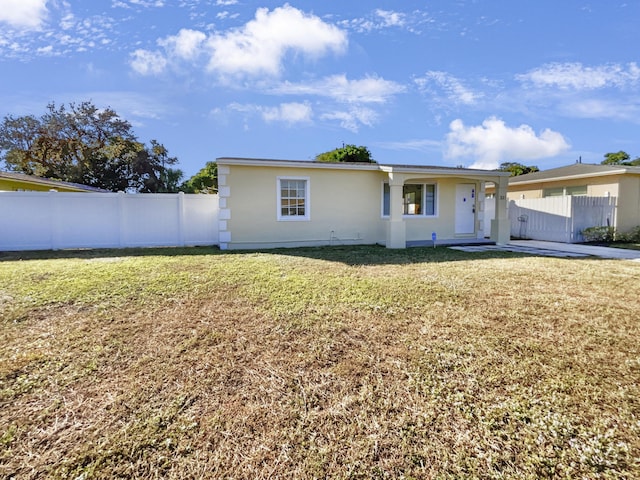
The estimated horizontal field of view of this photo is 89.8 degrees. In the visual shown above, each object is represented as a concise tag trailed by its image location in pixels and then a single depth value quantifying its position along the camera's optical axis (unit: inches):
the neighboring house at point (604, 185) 501.7
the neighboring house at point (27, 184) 534.4
